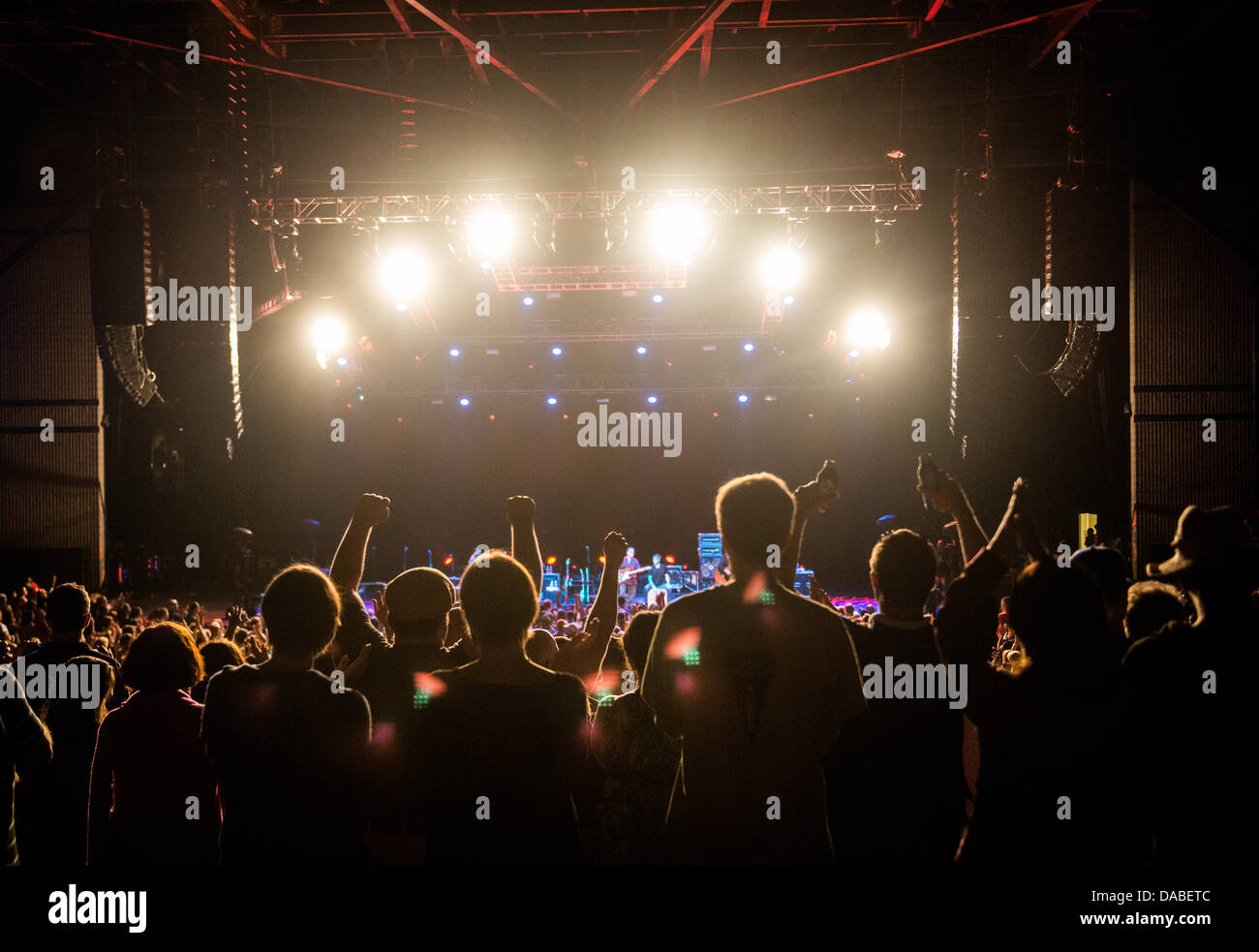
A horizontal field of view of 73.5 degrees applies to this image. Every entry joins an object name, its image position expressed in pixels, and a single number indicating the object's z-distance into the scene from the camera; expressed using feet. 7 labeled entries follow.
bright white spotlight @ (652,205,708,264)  28.55
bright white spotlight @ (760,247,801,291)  34.55
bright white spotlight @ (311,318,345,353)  40.75
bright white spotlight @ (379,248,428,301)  34.58
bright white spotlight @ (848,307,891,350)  37.46
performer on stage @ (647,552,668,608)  47.16
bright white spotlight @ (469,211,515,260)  29.15
